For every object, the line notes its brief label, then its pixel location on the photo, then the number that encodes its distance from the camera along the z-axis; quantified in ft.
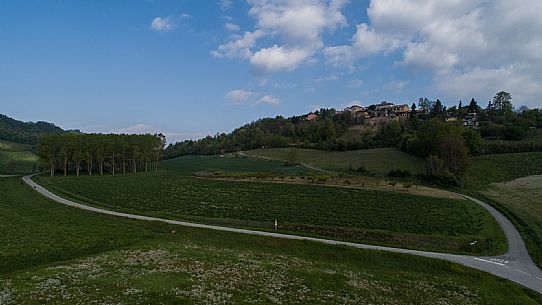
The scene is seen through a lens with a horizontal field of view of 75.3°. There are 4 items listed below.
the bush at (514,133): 426.10
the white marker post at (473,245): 111.64
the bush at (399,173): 303.11
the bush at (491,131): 454.48
